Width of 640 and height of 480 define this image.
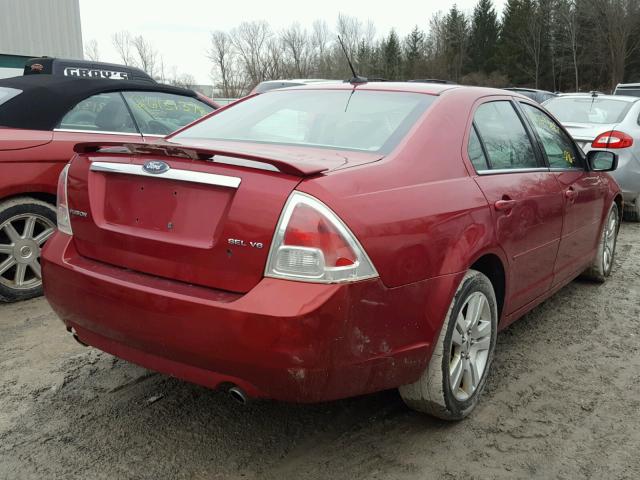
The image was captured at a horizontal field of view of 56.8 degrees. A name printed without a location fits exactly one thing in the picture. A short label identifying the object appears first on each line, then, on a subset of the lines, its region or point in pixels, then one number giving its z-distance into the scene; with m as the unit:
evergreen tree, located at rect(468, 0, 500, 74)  63.47
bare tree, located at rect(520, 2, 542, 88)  56.91
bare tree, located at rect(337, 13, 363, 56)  59.90
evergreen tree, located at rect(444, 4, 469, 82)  63.59
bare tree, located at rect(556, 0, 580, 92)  53.02
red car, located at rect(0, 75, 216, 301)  4.08
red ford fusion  2.01
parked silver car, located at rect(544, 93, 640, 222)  6.88
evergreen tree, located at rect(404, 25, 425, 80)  62.50
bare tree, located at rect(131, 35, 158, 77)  65.68
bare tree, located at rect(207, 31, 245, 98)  50.26
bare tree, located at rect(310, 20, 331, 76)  56.53
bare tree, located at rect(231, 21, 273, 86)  53.50
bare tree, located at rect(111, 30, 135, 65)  65.76
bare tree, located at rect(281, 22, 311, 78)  56.21
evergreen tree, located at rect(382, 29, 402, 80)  61.60
